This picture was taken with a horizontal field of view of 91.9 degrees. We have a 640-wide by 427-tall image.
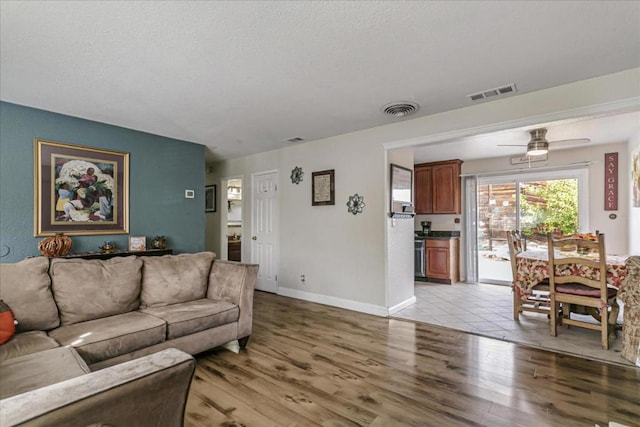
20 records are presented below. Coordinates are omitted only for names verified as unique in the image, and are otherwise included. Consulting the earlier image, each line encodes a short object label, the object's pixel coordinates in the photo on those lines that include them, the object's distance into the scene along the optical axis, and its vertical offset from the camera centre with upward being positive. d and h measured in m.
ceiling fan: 3.92 +0.86
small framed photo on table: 3.91 -0.38
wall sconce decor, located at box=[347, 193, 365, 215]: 4.15 +0.11
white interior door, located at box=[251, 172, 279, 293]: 5.27 -0.26
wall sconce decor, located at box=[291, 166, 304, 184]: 4.86 +0.60
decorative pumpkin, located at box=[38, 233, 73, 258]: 3.16 -0.32
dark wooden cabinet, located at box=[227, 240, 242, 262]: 6.73 -0.81
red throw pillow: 1.93 -0.70
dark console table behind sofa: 3.32 -0.47
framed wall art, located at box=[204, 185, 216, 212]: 6.21 +0.31
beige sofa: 1.76 -0.78
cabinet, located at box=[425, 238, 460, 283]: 5.89 -0.93
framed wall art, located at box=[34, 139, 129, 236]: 3.35 +0.28
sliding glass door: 5.21 +0.03
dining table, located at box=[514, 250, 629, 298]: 2.93 -0.60
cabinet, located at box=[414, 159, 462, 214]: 6.10 +0.51
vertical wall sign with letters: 4.78 +0.45
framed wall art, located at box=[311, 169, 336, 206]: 4.45 +0.37
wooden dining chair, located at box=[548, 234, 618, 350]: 2.86 -0.72
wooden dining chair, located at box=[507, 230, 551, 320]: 3.44 -0.98
